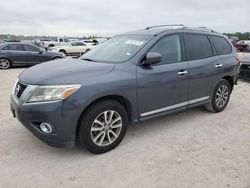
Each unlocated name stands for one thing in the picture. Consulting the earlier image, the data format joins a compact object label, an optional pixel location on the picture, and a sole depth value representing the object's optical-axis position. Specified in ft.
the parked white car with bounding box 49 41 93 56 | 55.53
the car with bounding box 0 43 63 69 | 31.23
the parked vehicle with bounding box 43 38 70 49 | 67.89
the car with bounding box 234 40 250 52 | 75.34
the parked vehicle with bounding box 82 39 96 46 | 61.47
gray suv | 7.86
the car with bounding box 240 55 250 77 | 21.86
